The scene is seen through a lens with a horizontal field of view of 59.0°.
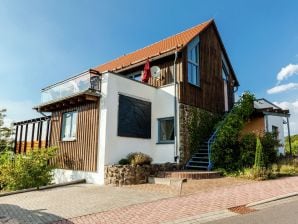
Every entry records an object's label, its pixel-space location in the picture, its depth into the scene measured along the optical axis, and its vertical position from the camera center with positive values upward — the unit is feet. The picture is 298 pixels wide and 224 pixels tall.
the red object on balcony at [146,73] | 51.31 +15.44
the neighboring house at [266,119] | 58.39 +8.05
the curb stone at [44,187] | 33.37 -4.93
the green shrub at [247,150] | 43.29 +0.64
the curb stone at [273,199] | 24.40 -4.38
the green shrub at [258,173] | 37.91 -2.84
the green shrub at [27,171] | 38.09 -2.87
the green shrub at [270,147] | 45.96 +1.30
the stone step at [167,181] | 35.14 -3.81
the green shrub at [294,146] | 85.30 +2.82
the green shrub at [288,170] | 42.99 -2.57
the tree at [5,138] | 66.73 +3.37
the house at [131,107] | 41.57 +8.04
